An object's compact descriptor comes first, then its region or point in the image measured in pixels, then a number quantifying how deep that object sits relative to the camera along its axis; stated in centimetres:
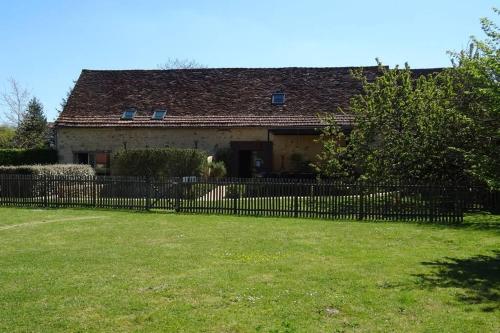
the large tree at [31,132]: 4316
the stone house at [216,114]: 2919
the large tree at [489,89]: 948
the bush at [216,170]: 2678
